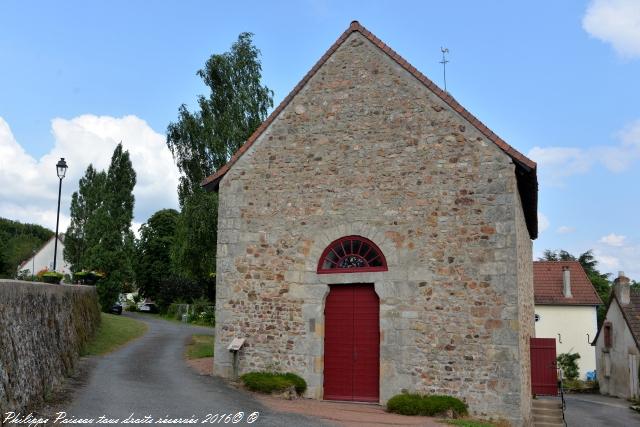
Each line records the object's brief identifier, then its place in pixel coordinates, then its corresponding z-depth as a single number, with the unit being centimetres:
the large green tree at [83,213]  3878
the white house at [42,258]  5975
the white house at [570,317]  3575
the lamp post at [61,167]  2003
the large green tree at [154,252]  4950
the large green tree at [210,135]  2422
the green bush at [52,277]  1688
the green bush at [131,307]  4731
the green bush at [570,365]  3519
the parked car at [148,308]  4828
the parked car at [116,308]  3639
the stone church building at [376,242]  1209
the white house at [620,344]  2684
